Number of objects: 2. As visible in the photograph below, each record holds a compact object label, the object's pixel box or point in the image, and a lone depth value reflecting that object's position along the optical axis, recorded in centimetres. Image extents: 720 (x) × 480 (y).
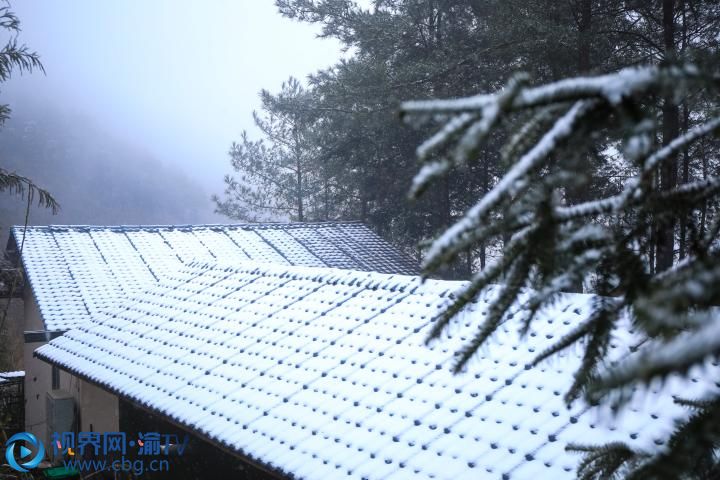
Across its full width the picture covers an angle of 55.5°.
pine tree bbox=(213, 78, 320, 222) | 3145
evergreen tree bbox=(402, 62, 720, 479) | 105
